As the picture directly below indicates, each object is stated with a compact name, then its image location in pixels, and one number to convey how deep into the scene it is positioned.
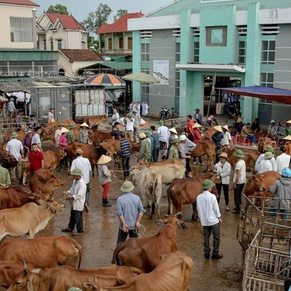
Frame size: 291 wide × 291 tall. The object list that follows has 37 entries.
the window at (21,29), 35.53
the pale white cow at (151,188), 11.53
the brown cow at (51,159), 14.27
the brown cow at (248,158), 14.40
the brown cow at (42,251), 7.78
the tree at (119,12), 86.75
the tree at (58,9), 80.12
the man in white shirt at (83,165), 11.42
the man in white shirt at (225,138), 16.12
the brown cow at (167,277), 6.46
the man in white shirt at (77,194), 10.05
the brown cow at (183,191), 11.03
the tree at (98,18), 86.06
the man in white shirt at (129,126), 17.81
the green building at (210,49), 21.94
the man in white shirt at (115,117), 19.73
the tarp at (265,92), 18.47
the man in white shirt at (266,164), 12.08
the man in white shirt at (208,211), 8.88
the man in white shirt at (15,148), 14.04
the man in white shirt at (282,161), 12.21
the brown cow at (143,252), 7.80
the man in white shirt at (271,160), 12.23
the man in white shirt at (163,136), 16.50
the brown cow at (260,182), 11.38
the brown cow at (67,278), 6.66
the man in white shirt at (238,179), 11.48
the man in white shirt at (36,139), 14.70
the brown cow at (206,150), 15.79
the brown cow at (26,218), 9.05
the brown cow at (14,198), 10.58
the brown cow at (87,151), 15.30
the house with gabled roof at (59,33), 48.47
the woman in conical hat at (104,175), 11.91
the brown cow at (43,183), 11.84
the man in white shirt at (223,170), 11.46
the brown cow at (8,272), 6.97
